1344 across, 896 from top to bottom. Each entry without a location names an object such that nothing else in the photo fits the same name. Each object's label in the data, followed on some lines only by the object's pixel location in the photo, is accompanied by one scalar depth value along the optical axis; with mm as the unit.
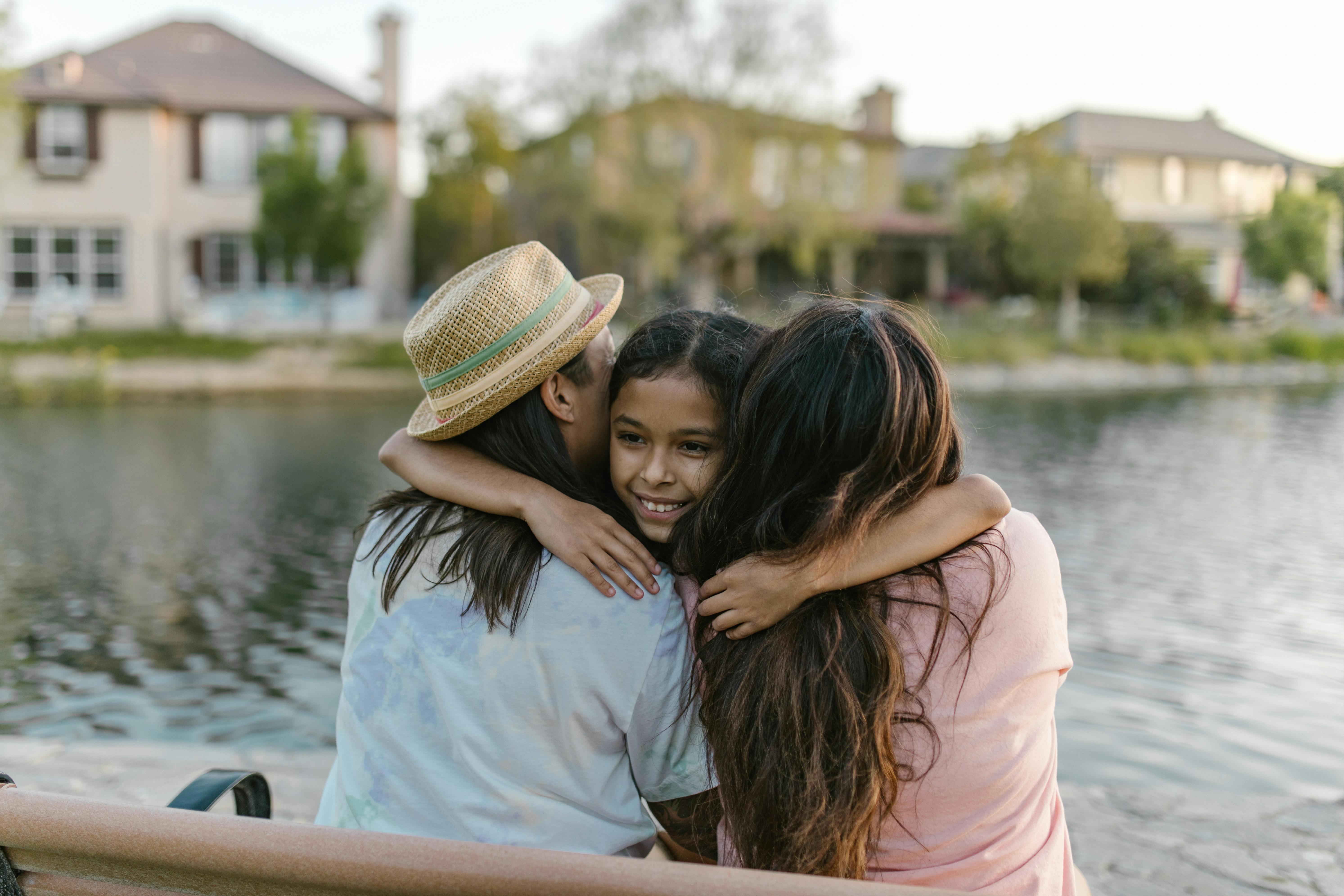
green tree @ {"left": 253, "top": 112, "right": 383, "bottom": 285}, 23141
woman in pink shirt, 1491
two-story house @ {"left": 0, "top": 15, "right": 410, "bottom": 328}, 26438
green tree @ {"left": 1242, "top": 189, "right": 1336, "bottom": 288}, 36812
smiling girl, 1543
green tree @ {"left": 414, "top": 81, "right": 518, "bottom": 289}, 36688
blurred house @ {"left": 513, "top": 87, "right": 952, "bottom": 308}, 27922
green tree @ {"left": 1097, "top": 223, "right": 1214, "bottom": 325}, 32125
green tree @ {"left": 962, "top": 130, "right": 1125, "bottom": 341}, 29328
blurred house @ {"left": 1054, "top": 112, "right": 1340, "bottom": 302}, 41875
